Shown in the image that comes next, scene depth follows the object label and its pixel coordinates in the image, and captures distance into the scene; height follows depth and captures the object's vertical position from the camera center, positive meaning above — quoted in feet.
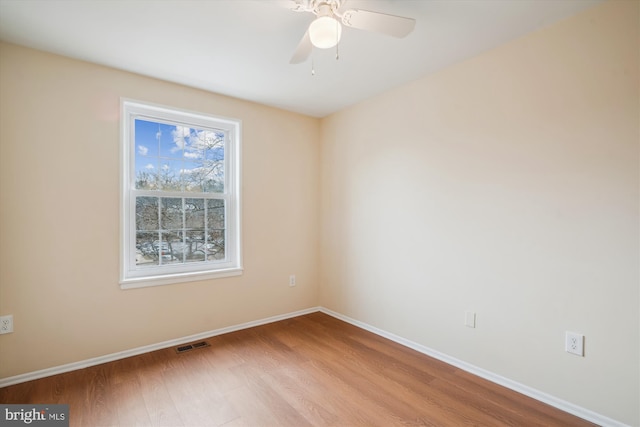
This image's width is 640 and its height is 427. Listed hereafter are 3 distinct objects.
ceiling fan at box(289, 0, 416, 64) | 4.78 +3.16
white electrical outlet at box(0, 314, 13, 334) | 7.00 -2.63
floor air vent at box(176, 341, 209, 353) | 8.93 -4.08
